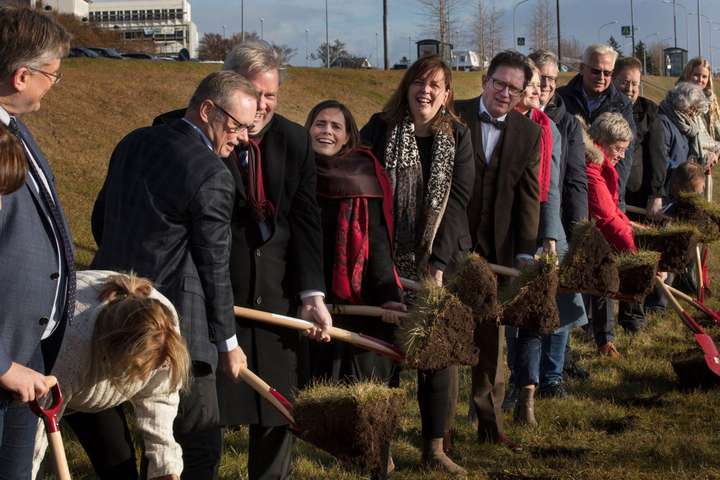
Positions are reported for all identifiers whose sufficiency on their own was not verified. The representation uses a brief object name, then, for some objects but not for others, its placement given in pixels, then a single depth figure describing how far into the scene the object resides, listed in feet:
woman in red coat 22.65
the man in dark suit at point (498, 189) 18.88
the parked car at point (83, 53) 113.15
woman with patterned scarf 17.17
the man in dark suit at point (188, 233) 12.11
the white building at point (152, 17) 278.67
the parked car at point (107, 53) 118.31
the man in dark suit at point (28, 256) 9.97
